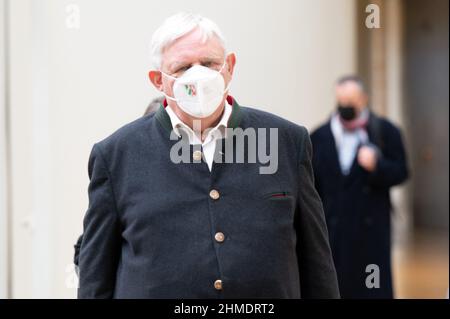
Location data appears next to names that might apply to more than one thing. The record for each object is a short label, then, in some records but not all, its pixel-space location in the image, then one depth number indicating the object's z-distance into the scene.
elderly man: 4.18
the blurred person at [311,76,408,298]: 9.91
